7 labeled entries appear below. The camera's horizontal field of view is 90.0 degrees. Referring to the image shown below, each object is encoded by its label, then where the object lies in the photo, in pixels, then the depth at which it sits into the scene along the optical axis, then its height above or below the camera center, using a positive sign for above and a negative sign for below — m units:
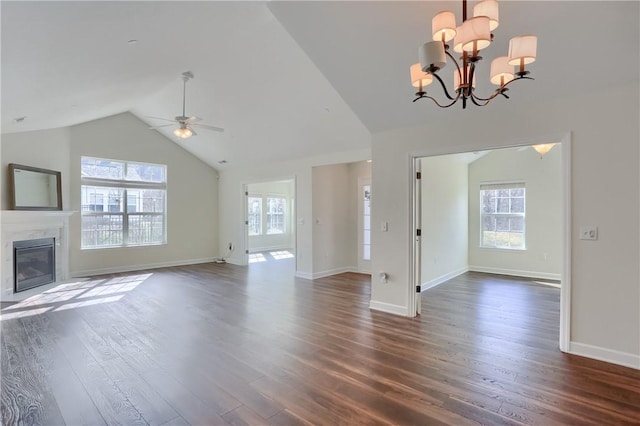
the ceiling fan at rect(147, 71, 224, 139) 4.58 +1.29
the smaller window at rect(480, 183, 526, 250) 6.86 -0.11
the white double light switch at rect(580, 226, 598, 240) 2.91 -0.20
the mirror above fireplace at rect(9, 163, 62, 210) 5.43 +0.44
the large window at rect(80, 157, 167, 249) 6.88 +0.22
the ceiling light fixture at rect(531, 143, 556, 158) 5.05 +0.99
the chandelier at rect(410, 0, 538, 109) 1.76 +0.97
